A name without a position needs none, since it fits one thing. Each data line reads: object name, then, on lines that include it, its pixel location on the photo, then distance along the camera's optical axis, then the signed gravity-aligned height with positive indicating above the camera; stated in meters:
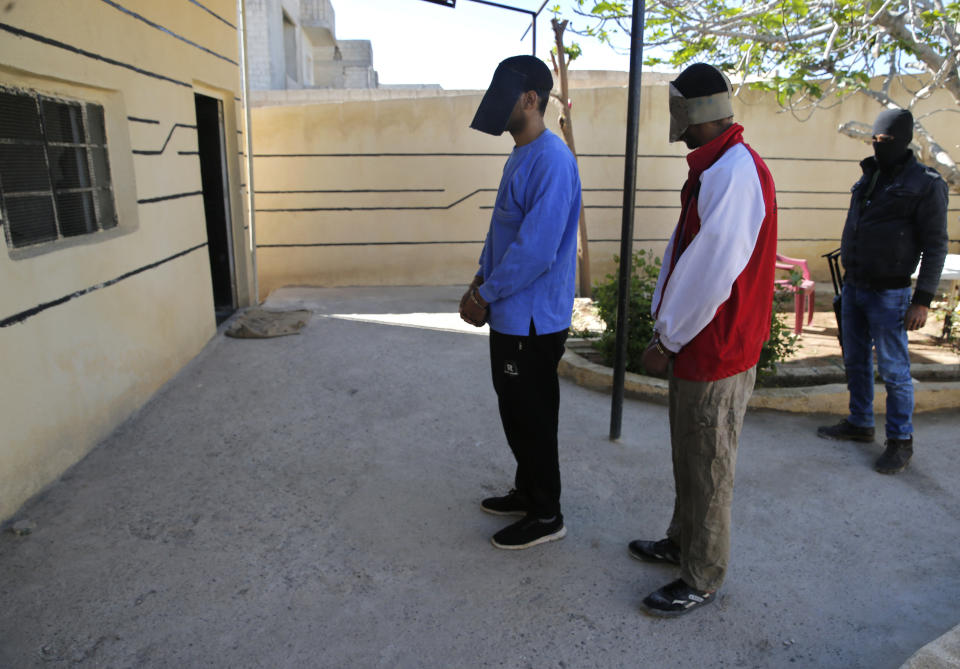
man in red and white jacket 2.06 -0.43
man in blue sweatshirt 2.44 -0.38
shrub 4.54 -1.06
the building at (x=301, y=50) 16.09 +4.04
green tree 5.43 +1.23
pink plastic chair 6.19 -1.06
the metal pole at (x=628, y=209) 3.38 -0.16
